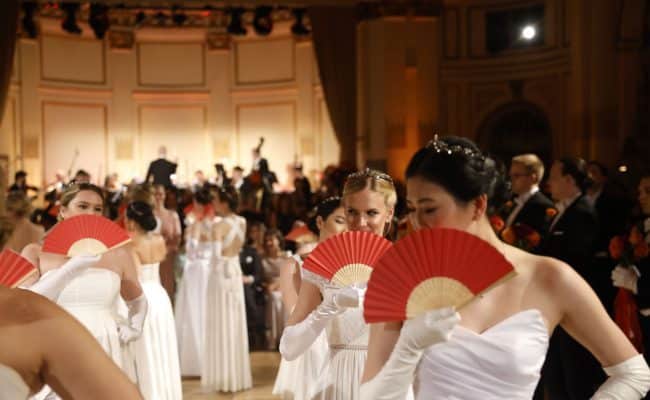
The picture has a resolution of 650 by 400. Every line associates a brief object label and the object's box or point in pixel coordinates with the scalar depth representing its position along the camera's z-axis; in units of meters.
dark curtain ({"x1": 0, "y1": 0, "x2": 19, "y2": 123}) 14.16
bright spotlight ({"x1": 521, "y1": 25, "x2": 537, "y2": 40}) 14.69
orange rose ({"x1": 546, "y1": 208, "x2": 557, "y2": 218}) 6.11
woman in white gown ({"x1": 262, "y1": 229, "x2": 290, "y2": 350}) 9.60
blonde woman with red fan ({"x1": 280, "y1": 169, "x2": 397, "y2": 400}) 3.21
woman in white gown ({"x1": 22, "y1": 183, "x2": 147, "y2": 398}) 4.50
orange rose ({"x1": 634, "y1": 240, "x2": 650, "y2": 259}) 5.38
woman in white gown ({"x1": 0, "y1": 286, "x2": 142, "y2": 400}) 1.30
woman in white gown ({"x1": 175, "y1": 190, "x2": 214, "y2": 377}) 8.55
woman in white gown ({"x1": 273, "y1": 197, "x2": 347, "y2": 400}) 4.15
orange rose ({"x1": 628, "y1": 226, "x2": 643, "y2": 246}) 5.43
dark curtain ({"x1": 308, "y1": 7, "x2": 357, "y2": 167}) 15.20
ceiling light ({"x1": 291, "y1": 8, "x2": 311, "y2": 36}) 15.70
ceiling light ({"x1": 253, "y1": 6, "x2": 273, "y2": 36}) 15.93
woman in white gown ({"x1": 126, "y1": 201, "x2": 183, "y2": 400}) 6.04
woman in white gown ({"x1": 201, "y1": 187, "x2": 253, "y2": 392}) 7.67
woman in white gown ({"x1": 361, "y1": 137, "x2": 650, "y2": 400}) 2.03
